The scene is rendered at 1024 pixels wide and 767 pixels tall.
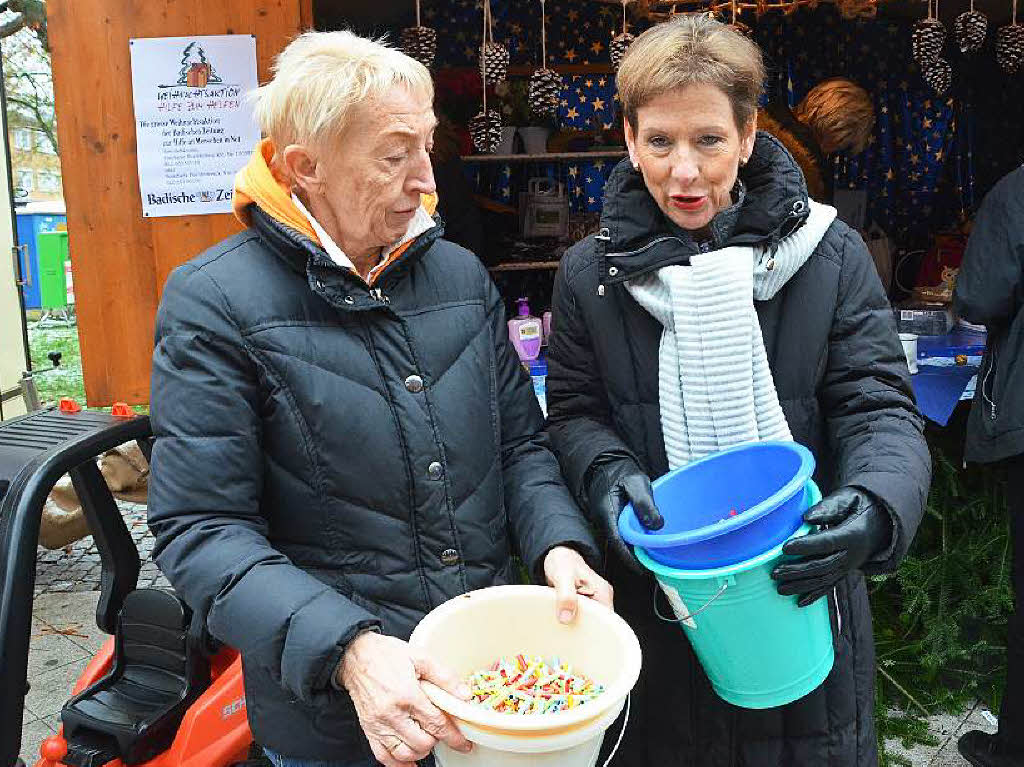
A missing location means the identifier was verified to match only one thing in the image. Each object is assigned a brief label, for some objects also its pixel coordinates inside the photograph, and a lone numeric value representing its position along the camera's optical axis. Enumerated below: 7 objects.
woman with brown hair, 1.73
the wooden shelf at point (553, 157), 6.13
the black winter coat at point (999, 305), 3.12
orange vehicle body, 2.33
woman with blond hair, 1.41
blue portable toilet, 15.52
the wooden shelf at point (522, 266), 6.25
